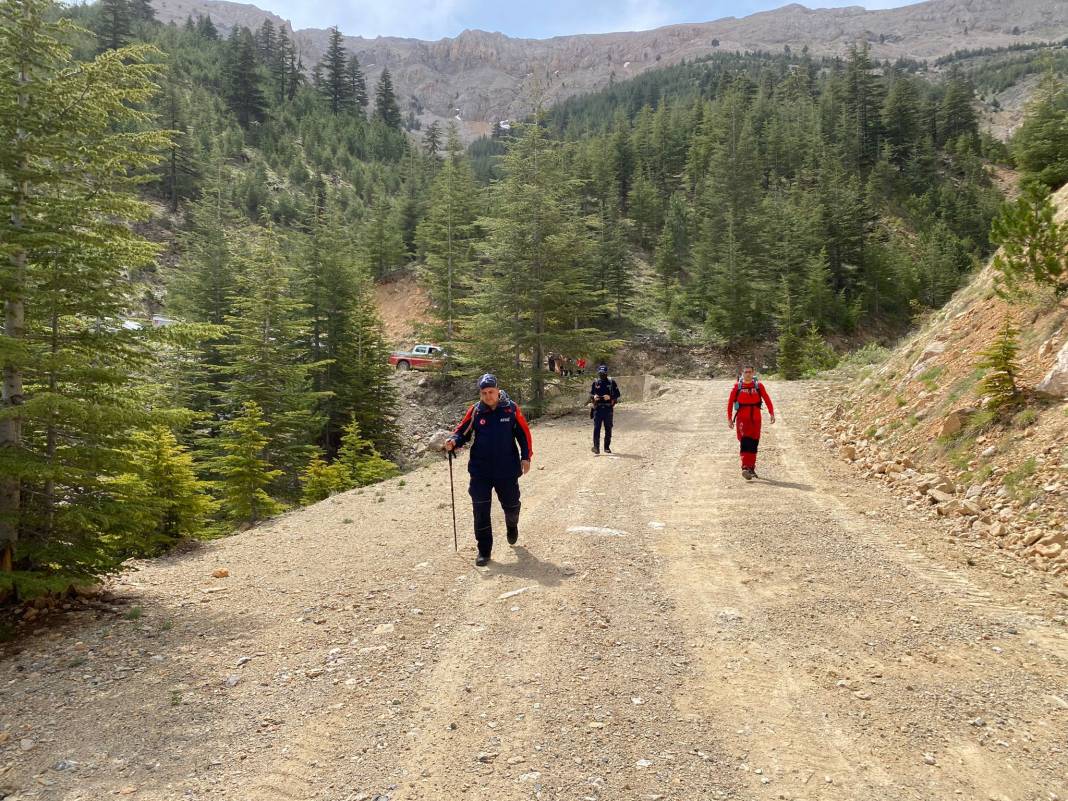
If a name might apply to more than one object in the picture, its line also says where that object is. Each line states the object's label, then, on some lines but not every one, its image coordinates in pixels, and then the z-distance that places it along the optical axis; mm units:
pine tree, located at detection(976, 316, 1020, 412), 8094
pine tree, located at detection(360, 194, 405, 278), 53531
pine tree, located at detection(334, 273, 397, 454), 27219
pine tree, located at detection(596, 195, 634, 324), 41156
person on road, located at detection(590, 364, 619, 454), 14453
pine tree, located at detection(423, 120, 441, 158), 78638
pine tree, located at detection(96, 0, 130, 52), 72062
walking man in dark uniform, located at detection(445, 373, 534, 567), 6785
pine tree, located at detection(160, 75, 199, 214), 56844
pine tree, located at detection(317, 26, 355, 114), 113188
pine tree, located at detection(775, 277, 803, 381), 31062
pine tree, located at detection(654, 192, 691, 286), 52812
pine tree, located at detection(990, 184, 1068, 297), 9234
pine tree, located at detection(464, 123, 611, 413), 22812
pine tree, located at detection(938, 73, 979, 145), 75062
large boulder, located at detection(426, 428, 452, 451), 25083
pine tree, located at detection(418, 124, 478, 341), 36562
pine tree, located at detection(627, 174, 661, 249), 60875
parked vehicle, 39594
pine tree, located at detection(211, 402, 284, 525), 14156
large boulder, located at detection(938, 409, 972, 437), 8703
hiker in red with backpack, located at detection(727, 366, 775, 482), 10562
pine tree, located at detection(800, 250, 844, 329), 39625
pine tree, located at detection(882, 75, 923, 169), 69500
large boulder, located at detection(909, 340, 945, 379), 11695
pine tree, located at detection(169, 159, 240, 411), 26656
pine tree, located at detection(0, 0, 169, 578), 6148
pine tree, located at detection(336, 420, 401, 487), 18027
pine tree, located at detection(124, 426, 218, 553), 10031
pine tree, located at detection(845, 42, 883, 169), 69025
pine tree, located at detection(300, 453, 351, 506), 16688
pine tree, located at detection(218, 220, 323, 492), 21078
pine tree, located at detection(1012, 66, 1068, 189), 15359
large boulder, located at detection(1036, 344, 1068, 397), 7526
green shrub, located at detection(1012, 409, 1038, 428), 7578
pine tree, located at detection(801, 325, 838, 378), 29875
